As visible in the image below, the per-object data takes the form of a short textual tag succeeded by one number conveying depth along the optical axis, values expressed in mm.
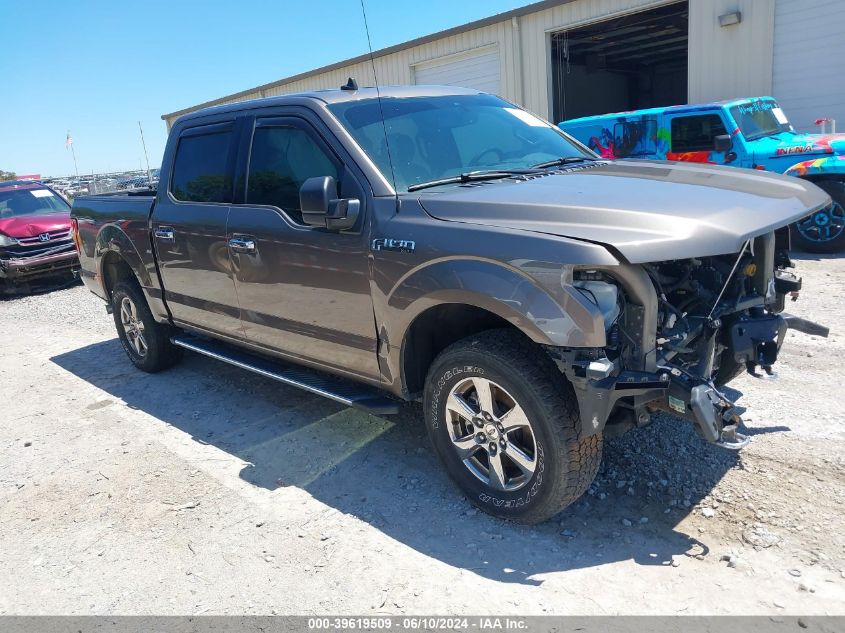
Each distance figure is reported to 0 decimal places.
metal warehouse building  11797
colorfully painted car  8438
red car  11111
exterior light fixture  12117
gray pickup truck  2686
